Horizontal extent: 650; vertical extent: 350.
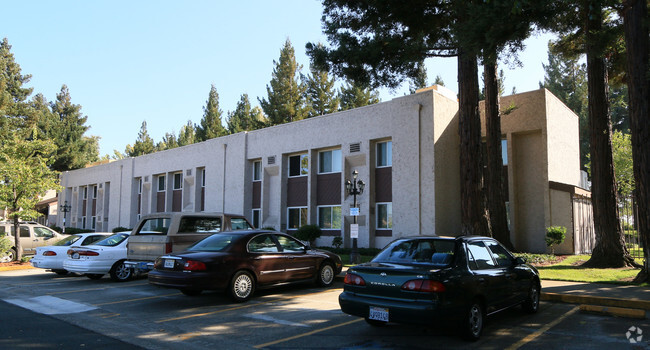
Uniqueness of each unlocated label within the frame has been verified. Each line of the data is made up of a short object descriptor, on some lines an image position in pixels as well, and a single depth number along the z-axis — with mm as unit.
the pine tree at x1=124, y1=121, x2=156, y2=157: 67750
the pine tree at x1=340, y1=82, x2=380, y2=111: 46500
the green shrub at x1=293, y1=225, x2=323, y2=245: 22844
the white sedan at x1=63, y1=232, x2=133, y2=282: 12727
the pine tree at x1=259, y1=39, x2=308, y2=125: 46562
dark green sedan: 5816
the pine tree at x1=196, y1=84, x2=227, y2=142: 55219
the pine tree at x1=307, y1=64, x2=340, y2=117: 46562
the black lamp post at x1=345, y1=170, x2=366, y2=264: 17109
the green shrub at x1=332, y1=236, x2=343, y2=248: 22828
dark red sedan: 8867
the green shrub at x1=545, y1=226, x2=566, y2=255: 18891
